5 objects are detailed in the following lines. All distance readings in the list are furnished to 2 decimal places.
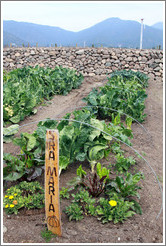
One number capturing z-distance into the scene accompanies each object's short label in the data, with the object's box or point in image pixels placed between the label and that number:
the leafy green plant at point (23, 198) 2.72
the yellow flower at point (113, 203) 2.48
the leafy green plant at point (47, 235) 2.35
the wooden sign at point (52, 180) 2.09
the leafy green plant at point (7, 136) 4.50
